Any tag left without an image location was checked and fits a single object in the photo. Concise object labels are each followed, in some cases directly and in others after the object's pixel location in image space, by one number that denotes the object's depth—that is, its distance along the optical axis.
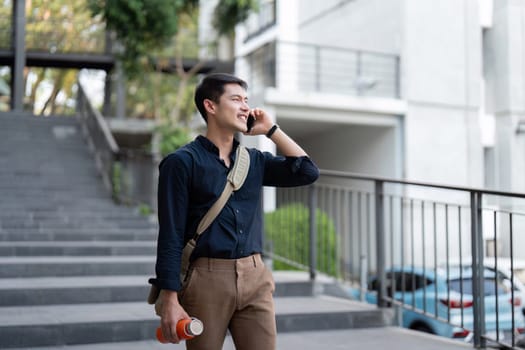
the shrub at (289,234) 8.62
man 2.58
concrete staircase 5.25
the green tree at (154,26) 14.30
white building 15.61
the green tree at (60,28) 21.80
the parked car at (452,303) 7.18
